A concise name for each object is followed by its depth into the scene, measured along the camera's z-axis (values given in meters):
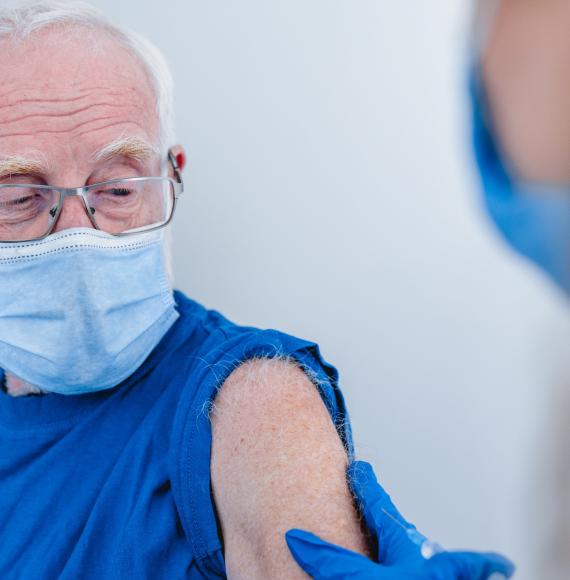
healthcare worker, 0.46
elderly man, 0.96
